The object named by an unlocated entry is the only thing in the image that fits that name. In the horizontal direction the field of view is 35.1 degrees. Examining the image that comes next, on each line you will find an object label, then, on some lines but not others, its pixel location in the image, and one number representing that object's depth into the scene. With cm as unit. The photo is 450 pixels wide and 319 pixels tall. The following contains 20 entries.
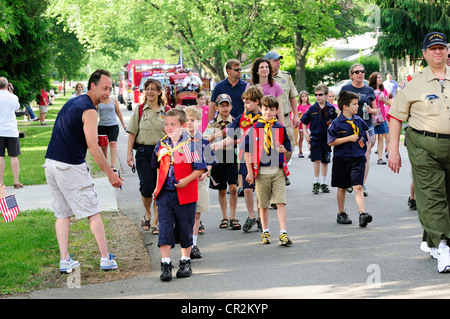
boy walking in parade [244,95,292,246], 858
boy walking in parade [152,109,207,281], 712
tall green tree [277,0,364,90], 3988
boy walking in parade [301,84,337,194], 1240
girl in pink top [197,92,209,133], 1229
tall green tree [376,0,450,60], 2655
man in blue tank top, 712
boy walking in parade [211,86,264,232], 888
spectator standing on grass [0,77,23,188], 1298
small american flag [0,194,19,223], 712
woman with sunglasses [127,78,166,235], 923
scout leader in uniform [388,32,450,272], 710
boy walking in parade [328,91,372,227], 957
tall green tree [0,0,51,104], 2644
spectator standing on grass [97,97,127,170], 1534
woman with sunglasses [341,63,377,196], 1130
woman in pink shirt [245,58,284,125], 1030
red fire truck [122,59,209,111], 2914
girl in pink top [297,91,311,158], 1825
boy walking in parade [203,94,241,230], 955
